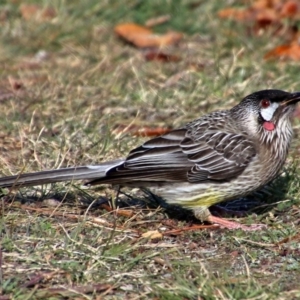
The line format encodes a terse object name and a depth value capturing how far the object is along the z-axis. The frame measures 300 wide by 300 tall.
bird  6.69
